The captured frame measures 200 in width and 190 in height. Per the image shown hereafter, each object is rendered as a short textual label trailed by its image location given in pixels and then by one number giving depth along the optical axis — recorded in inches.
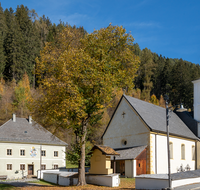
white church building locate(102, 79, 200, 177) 1091.5
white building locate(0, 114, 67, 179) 1558.8
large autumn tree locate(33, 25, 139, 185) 772.6
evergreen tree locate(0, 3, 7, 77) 2765.7
